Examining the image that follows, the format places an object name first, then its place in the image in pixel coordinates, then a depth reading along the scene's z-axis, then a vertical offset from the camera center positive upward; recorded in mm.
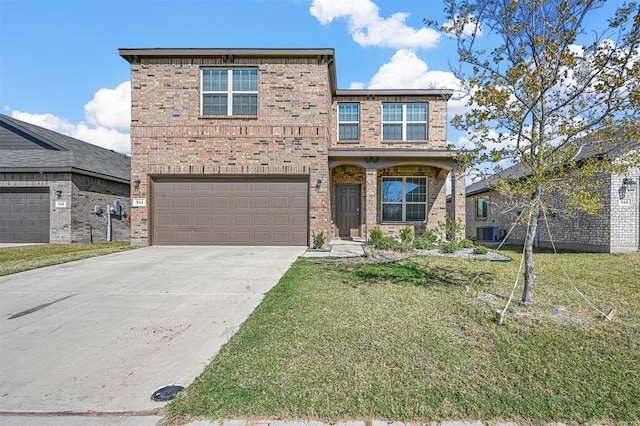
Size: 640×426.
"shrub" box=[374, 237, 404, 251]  9859 -904
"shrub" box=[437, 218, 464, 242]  11164 -456
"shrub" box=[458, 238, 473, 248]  10383 -904
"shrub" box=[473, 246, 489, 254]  9438 -1002
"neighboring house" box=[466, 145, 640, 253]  9641 -252
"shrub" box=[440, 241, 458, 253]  9555 -949
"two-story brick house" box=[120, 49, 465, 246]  11047 +2398
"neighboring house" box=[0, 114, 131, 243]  13516 +1031
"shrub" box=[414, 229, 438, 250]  10242 -838
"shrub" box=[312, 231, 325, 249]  10539 -834
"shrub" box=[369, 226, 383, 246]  10664 -671
